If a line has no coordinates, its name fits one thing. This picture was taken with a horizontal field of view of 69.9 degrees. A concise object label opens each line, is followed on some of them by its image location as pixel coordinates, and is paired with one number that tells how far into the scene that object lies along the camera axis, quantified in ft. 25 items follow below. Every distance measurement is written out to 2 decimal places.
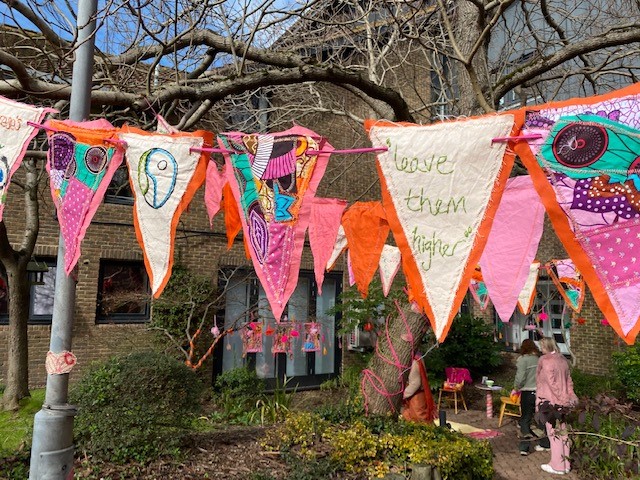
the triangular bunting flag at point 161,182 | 10.28
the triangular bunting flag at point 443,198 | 8.04
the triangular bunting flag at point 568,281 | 26.55
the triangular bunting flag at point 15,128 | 10.42
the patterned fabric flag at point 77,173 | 10.57
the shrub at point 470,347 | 35.83
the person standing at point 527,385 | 22.72
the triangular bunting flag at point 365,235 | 15.90
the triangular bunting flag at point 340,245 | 21.13
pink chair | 31.19
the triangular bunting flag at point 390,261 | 24.30
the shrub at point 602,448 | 13.07
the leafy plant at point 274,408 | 23.18
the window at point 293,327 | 33.17
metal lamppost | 10.14
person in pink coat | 19.47
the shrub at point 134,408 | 14.69
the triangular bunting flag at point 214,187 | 14.40
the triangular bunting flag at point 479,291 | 29.22
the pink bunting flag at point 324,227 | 13.57
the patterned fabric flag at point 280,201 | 9.78
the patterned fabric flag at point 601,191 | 7.14
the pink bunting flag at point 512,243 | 10.43
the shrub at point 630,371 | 28.15
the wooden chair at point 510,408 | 27.20
